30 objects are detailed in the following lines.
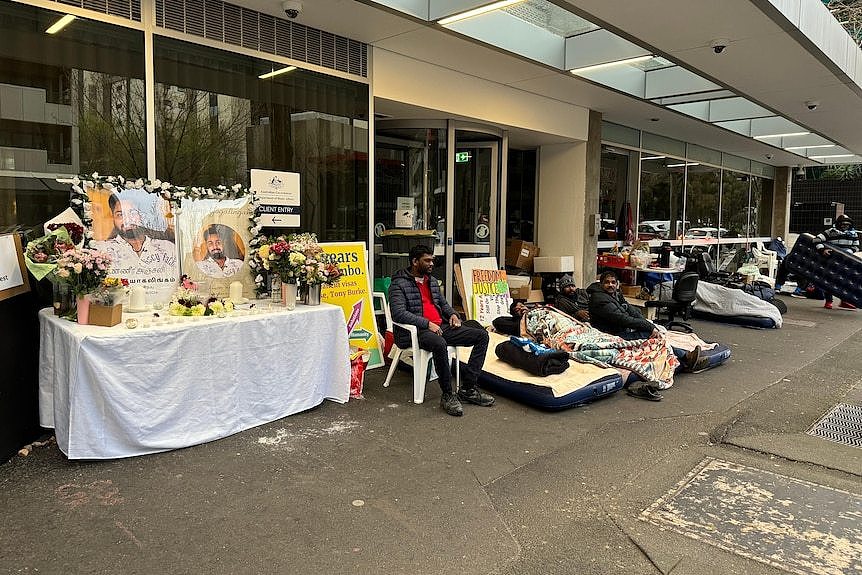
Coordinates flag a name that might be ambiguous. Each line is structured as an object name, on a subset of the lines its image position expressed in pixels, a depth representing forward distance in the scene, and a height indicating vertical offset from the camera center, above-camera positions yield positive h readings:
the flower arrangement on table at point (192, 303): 4.07 -0.49
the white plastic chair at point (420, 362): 4.84 -1.02
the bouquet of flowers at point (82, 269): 3.57 -0.23
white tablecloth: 3.45 -0.92
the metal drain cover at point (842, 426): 4.27 -1.37
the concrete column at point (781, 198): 17.38 +1.22
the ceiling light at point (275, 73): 5.34 +1.43
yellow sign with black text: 5.54 -0.56
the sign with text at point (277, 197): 5.39 +0.33
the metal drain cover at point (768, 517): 2.72 -1.39
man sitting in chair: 4.69 -0.72
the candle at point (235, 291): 4.57 -0.44
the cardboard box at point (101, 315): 3.70 -0.51
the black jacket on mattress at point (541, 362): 4.95 -1.03
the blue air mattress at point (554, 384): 4.66 -1.17
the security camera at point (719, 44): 5.70 +1.86
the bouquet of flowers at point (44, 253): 3.59 -0.13
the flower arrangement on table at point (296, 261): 4.61 -0.21
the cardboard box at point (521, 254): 9.26 -0.26
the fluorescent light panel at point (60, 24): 4.16 +1.43
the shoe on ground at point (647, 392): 5.06 -1.29
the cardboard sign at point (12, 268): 3.54 -0.23
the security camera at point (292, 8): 4.89 +1.85
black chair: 7.69 -0.70
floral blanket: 5.36 -1.00
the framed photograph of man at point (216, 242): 4.52 -0.07
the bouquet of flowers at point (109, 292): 3.70 -0.37
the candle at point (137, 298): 4.12 -0.45
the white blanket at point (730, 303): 8.65 -0.93
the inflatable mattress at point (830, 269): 10.39 -0.49
